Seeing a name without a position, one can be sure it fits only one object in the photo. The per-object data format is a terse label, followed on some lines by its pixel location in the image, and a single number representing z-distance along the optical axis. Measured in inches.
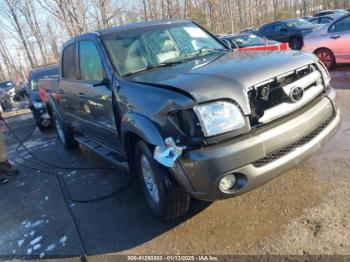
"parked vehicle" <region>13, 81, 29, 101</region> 896.3
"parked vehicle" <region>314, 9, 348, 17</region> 1077.1
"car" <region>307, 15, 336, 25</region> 819.4
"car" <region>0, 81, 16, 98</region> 834.8
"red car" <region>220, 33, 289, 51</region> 525.6
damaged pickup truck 112.6
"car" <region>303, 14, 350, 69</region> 374.3
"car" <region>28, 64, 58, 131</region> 390.0
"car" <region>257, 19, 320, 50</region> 678.5
